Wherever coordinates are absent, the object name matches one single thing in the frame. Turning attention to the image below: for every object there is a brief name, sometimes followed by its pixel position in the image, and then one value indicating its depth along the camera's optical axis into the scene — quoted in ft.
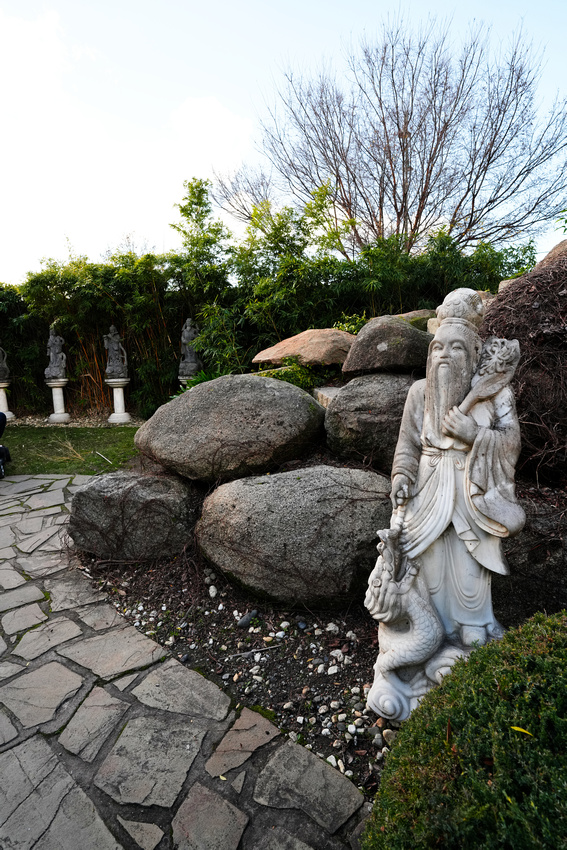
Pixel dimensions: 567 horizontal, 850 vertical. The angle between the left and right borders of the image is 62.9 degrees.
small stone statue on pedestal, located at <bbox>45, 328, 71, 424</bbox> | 36.70
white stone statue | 7.18
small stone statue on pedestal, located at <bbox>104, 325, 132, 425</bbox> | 35.29
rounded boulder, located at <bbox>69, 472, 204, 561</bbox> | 13.17
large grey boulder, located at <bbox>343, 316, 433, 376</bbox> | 13.99
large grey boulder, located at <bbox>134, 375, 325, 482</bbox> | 13.33
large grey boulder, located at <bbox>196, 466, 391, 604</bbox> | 10.18
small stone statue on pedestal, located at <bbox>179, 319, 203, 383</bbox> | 32.55
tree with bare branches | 40.98
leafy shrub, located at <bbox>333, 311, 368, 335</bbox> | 21.27
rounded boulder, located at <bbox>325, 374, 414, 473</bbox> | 12.73
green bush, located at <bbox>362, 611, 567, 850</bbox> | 3.68
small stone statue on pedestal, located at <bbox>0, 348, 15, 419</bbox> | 36.47
